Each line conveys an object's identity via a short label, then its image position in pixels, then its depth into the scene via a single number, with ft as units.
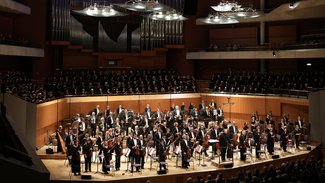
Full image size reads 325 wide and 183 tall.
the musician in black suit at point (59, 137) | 39.41
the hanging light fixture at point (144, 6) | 42.34
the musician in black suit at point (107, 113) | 48.80
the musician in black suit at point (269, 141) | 40.13
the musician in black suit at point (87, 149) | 33.47
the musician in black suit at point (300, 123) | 46.33
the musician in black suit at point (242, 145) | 37.76
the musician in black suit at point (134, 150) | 34.14
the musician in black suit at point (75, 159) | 32.78
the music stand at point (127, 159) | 32.83
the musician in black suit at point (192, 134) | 39.02
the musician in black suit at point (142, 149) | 34.37
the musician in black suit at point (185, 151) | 34.99
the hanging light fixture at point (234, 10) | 50.01
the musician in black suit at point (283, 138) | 41.55
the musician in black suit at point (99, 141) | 34.89
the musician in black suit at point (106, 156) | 33.30
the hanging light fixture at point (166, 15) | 53.83
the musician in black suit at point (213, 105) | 56.13
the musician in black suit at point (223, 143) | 36.80
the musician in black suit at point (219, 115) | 51.94
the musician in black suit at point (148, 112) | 50.42
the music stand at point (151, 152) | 33.16
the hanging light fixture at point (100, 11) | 48.08
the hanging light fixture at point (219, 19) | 57.67
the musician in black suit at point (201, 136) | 38.12
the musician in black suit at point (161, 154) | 33.99
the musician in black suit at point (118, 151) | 33.83
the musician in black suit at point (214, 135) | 39.38
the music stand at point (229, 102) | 60.90
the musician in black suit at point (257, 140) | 38.65
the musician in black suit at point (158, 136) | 35.43
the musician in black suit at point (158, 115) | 49.39
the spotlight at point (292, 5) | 58.07
